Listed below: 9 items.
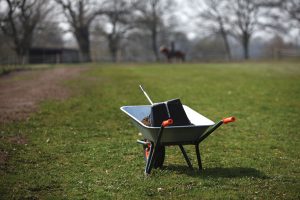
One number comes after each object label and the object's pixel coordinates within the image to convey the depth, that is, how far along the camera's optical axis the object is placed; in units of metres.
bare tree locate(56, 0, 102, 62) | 60.91
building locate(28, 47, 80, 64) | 53.10
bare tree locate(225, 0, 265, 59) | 72.00
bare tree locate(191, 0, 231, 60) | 75.62
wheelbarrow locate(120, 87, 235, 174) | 6.26
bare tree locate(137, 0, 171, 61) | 68.94
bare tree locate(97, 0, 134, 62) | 64.31
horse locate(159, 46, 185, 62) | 46.66
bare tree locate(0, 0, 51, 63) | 52.41
